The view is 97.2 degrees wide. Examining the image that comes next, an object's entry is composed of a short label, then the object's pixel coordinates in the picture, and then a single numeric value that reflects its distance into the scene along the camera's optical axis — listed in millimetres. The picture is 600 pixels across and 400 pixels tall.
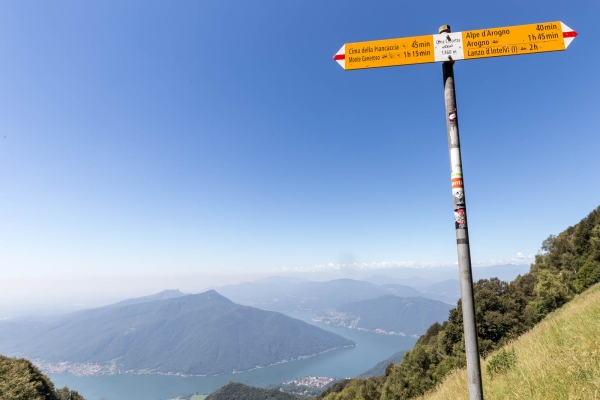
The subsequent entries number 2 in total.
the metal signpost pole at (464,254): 2828
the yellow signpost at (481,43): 3172
